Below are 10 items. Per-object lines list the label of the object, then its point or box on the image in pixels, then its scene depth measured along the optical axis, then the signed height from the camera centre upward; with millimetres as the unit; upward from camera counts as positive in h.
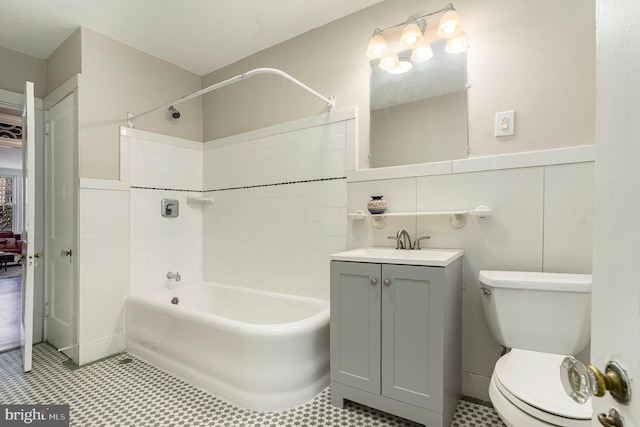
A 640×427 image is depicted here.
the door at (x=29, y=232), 2199 -157
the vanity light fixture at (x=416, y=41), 1881 +1050
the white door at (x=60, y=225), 2500 -132
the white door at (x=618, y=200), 405 +17
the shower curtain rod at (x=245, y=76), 1984 +815
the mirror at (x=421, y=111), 1976 +644
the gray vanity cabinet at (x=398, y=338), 1550 -644
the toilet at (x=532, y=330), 1186 -540
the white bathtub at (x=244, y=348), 1855 -873
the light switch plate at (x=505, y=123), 1811 +496
